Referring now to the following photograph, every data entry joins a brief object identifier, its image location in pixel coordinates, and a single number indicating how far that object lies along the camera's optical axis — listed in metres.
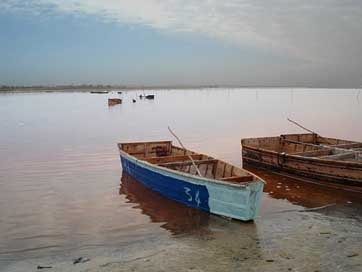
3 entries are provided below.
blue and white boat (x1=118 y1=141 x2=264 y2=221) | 9.55
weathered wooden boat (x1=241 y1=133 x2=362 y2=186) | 12.99
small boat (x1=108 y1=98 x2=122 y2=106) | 76.16
